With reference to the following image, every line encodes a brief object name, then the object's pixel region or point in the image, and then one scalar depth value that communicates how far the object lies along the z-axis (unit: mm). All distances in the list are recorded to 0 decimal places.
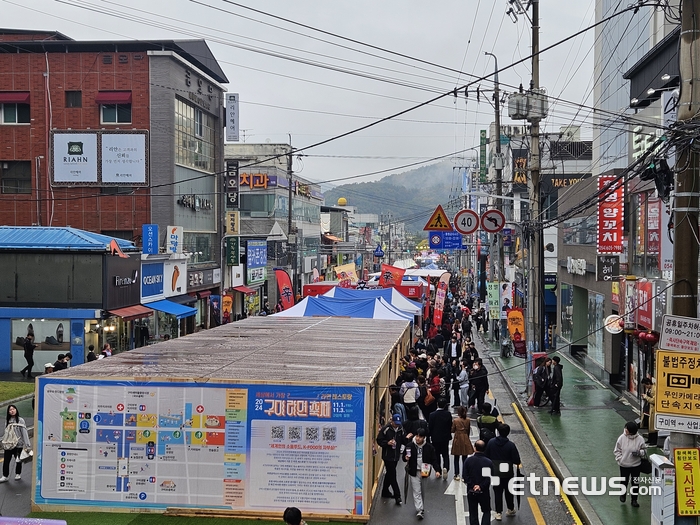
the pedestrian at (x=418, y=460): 11938
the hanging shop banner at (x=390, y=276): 40188
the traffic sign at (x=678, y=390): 9219
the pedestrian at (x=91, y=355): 24561
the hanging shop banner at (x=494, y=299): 36906
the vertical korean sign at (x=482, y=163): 68250
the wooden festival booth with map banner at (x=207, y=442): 11547
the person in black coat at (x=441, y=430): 14227
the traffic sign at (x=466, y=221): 23031
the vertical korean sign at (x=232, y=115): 48156
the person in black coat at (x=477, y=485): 10820
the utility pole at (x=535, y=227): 22781
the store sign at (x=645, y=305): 17703
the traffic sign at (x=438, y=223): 22406
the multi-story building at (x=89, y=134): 38875
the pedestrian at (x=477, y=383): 19141
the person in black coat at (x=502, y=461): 11750
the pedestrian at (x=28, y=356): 26891
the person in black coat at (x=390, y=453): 12383
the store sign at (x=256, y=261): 51625
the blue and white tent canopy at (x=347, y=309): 27844
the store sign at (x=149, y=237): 34000
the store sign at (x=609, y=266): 22922
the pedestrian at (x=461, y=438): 13902
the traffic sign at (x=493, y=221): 23103
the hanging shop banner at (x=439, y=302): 35125
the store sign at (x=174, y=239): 36812
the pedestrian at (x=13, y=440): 13531
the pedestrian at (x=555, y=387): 20609
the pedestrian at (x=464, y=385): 20141
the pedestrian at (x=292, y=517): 7613
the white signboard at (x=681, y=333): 9336
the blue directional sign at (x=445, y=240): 38062
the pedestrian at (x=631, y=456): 12219
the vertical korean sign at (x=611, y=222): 21166
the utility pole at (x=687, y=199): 9375
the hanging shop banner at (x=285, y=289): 38000
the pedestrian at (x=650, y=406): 16088
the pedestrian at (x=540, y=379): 21203
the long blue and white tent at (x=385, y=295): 31328
